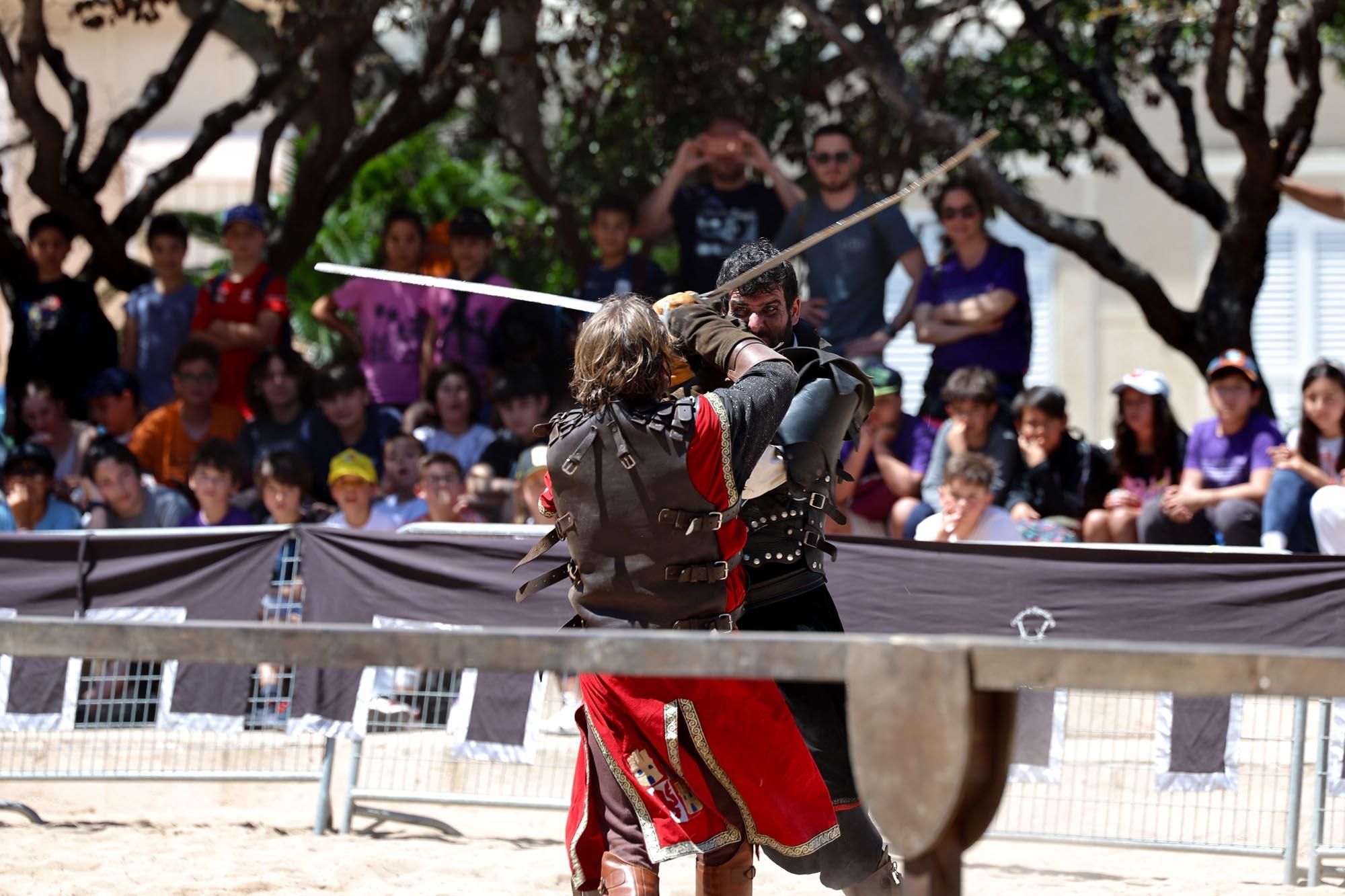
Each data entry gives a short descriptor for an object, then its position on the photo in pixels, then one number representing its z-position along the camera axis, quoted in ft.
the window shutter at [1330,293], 106.11
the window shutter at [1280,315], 106.22
